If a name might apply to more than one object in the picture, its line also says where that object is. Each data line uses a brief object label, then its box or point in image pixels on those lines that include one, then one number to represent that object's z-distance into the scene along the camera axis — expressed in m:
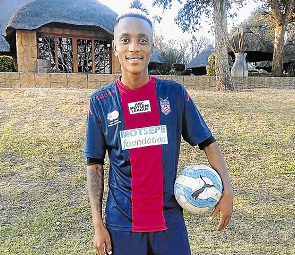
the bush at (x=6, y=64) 14.94
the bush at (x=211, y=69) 16.34
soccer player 1.84
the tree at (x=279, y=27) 17.61
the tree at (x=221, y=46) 12.20
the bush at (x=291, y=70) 19.22
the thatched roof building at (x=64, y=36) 15.41
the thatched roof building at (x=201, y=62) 25.77
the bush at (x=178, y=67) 22.40
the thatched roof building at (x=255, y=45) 20.62
